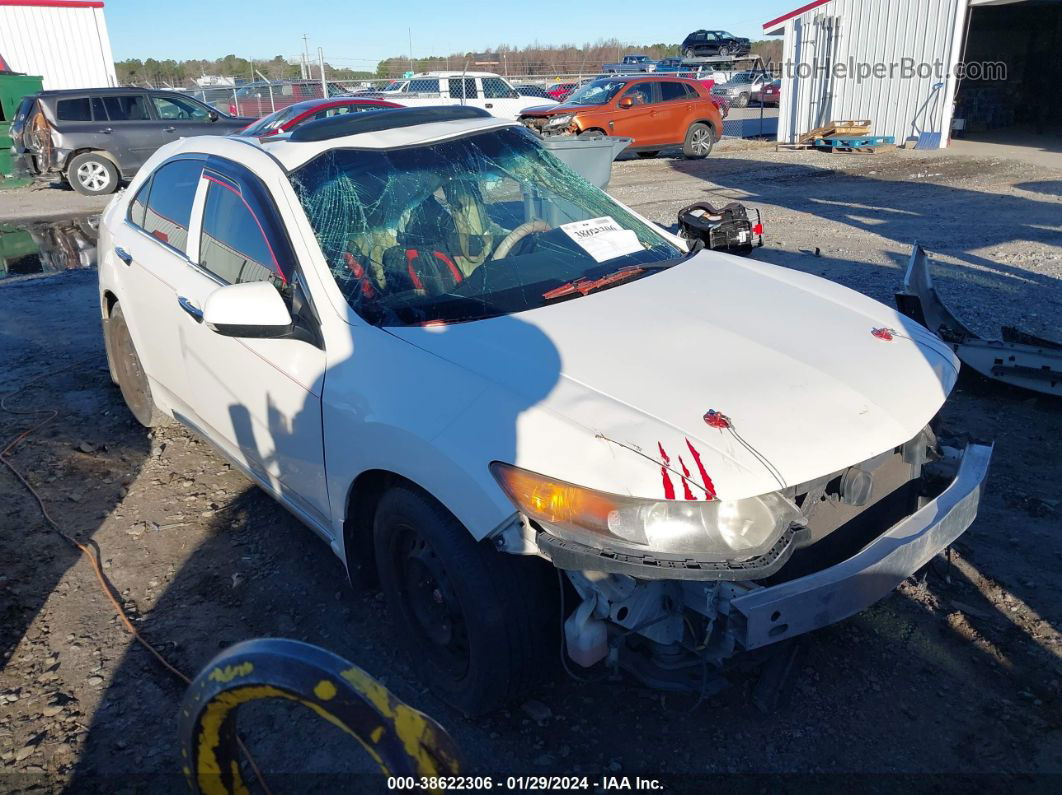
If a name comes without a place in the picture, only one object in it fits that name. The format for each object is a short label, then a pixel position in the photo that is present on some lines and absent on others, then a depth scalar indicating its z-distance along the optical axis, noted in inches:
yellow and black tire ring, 60.1
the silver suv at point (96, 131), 567.5
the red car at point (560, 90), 1055.6
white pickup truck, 829.8
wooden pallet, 707.4
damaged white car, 87.0
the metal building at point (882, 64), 679.7
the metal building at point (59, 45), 862.5
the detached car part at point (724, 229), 253.1
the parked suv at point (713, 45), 1558.8
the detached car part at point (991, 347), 181.2
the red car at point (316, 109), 518.9
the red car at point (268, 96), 949.8
